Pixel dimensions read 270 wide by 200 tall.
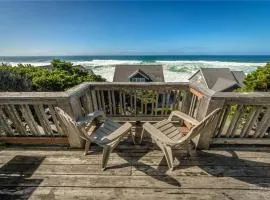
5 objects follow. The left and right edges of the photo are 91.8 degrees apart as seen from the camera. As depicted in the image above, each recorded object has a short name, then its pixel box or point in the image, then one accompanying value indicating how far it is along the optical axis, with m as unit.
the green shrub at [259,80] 4.28
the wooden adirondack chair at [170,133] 1.71
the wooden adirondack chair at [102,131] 1.74
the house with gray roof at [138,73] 14.10
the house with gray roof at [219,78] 13.31
